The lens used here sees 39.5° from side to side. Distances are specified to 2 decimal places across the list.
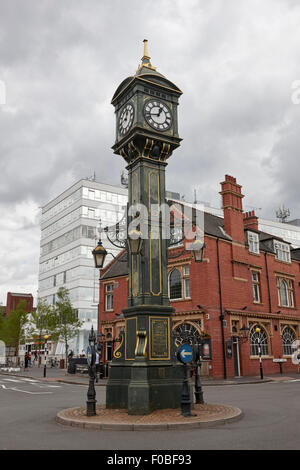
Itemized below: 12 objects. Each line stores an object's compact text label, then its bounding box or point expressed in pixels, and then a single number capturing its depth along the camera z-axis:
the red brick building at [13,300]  89.05
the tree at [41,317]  46.00
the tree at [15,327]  51.66
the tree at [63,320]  42.34
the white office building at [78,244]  62.12
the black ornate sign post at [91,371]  10.14
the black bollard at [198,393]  12.20
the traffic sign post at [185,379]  9.73
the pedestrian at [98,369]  29.09
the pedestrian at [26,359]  41.81
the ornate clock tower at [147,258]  10.91
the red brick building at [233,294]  27.28
